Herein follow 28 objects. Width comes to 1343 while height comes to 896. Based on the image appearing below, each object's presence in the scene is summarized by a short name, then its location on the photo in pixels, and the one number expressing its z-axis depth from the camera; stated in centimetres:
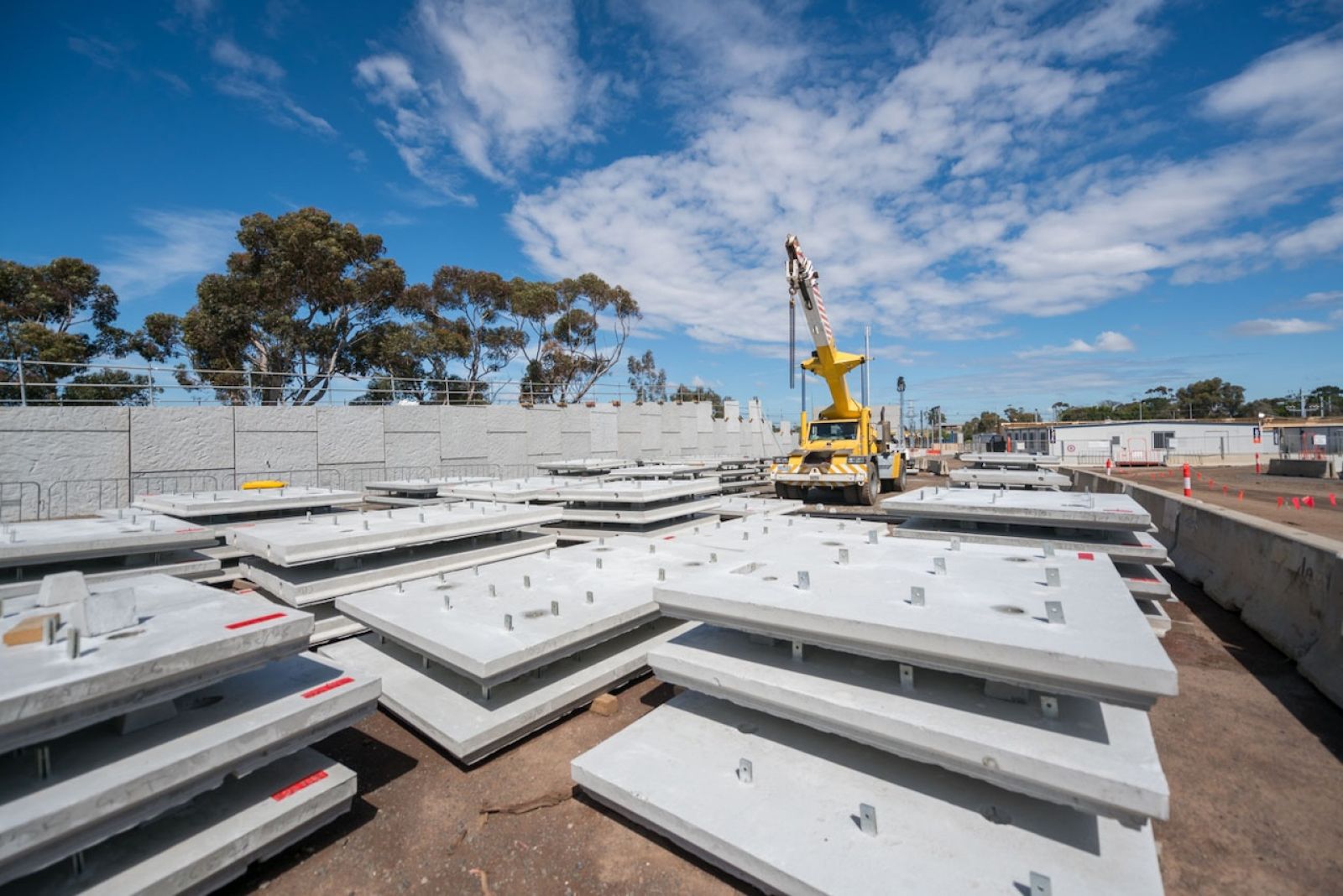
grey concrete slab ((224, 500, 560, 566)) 479
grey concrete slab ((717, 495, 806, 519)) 962
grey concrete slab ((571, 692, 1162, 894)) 209
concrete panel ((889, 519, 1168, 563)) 522
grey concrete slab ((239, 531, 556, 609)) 493
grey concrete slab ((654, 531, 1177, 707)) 217
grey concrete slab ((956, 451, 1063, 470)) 1402
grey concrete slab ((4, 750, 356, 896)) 210
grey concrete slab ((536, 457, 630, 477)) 1445
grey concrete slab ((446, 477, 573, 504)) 870
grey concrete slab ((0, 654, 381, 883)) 189
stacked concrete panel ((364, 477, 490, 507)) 1030
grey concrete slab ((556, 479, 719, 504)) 765
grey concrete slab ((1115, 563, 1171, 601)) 501
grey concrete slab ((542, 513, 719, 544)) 795
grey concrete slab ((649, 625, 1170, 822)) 203
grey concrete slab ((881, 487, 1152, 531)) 527
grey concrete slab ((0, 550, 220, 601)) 457
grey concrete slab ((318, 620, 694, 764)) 332
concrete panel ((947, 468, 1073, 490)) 939
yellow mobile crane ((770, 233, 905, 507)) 1421
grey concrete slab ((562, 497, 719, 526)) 756
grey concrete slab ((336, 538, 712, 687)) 333
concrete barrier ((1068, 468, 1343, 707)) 427
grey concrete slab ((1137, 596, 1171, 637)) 514
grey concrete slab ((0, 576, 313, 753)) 196
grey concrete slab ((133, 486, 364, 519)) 715
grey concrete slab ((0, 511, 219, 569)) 468
